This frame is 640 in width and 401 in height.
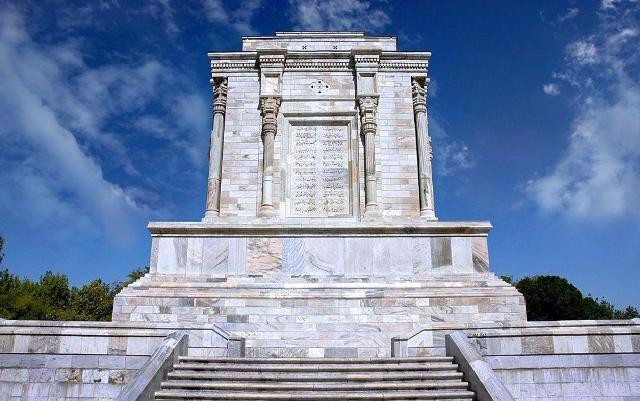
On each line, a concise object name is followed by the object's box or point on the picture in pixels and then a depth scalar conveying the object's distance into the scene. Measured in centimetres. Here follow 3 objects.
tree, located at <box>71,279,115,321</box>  4707
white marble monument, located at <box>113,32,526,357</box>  1434
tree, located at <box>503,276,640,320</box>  4662
